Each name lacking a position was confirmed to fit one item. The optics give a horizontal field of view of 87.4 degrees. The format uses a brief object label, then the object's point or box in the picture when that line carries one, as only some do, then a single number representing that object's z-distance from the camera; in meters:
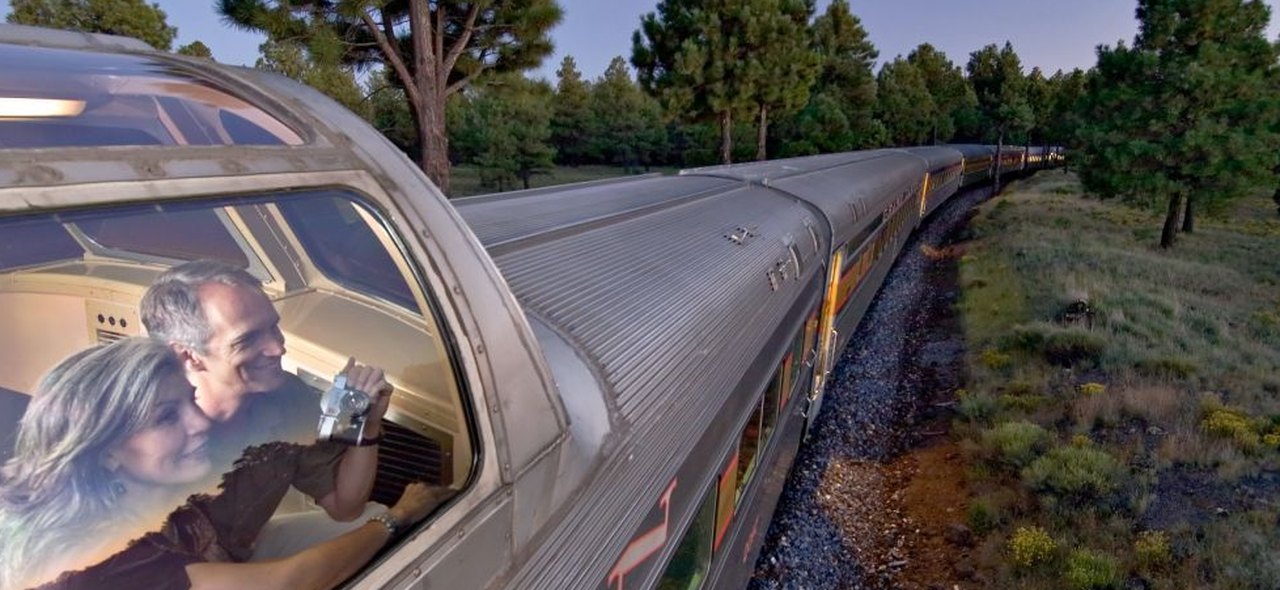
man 1.12
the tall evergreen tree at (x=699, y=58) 23.52
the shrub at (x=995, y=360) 9.80
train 1.07
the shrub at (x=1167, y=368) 9.03
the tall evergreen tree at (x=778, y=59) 24.31
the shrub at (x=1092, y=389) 8.38
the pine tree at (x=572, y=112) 51.22
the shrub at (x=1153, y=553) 5.30
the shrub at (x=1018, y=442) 7.02
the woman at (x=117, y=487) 0.91
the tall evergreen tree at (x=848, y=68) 38.28
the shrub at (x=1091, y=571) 5.07
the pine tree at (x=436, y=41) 9.68
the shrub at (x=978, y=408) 8.16
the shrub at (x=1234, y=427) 7.01
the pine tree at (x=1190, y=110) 16.34
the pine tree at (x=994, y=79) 59.19
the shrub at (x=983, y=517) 6.12
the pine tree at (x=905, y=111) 44.16
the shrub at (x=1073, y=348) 9.77
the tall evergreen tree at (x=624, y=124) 50.50
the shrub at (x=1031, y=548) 5.45
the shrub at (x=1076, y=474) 6.32
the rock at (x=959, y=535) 6.01
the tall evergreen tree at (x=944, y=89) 49.81
